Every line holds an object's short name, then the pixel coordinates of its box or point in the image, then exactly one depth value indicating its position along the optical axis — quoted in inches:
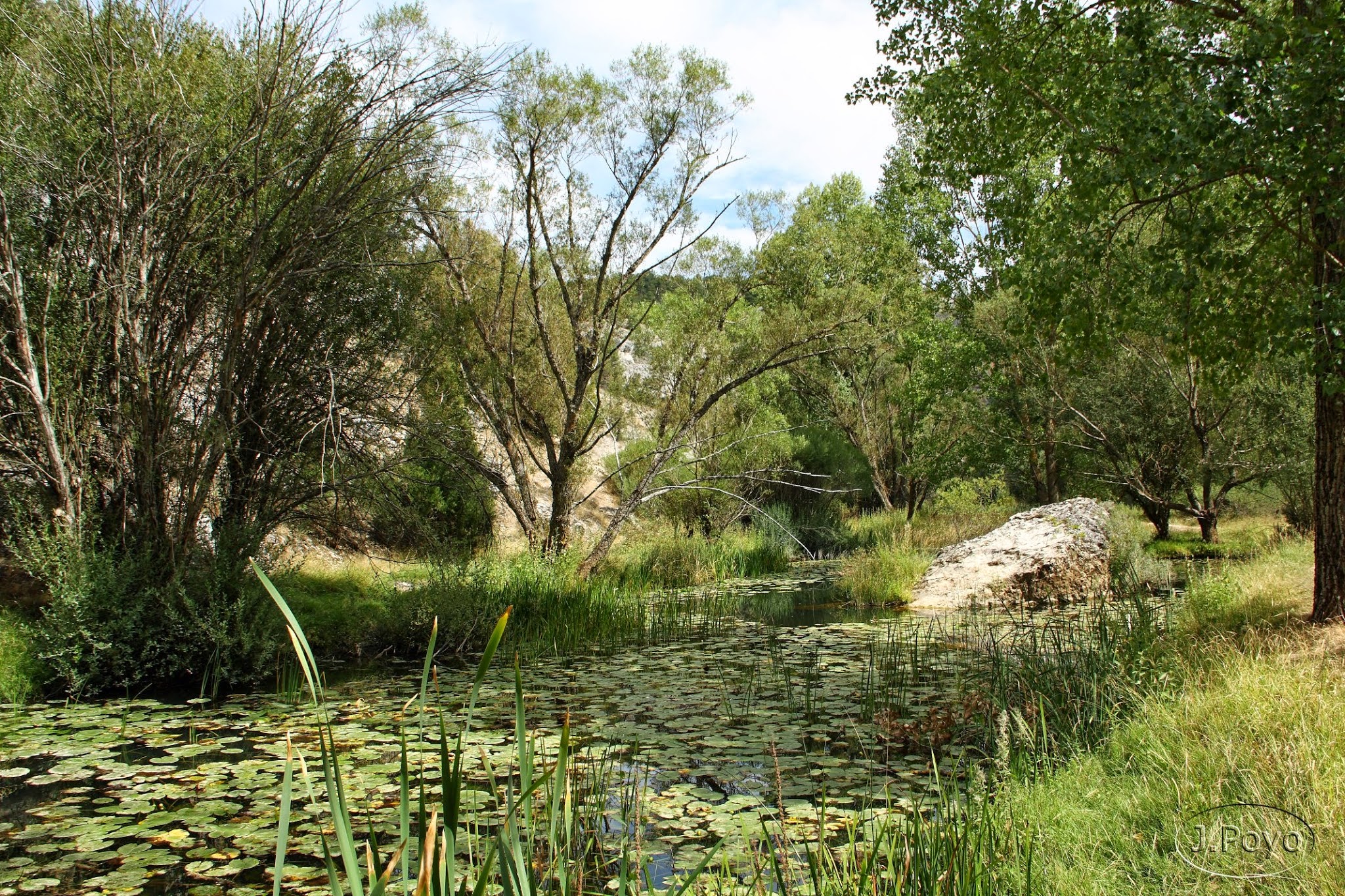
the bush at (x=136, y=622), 243.9
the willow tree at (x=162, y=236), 262.5
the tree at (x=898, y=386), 769.6
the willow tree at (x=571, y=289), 435.8
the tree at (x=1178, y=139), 203.8
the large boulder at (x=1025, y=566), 431.2
